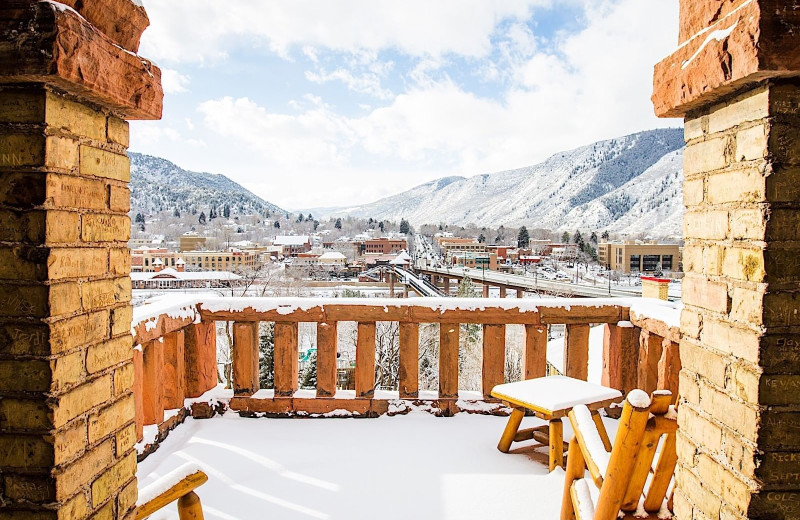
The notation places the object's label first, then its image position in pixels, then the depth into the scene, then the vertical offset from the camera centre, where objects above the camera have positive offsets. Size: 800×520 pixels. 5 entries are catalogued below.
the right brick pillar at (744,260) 1.35 -0.04
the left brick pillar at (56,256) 1.31 -0.04
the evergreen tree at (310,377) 21.17 -5.99
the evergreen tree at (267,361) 19.09 -4.86
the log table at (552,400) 2.78 -0.93
